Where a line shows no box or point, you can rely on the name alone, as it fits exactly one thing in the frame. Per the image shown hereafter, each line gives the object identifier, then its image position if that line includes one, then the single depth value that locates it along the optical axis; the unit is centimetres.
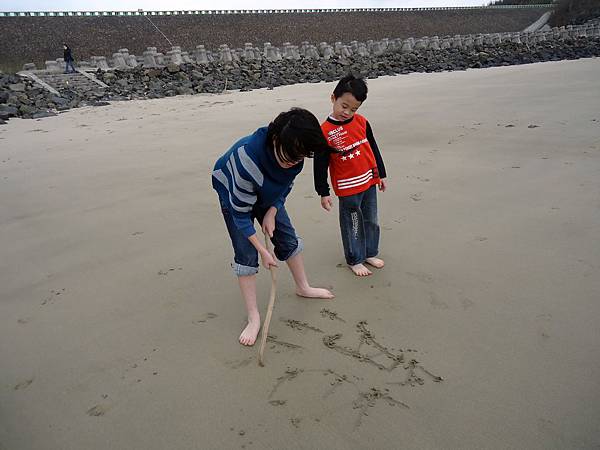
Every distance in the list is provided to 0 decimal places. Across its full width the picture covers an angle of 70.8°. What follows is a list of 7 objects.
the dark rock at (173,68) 1637
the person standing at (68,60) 1658
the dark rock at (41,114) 928
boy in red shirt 213
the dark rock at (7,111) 924
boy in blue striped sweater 155
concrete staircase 1404
